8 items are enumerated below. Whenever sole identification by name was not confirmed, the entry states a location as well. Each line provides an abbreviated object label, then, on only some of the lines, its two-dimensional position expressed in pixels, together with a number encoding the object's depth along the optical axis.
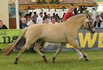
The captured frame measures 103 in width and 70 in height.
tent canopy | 35.34
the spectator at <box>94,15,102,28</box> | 27.00
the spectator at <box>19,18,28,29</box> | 22.85
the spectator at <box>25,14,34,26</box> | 22.64
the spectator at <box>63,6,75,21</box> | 16.70
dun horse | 15.21
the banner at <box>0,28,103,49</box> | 20.28
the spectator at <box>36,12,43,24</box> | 24.57
